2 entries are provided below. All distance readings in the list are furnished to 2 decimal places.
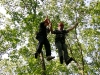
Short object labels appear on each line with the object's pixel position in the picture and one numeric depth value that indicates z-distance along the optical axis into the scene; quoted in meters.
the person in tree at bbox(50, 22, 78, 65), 10.29
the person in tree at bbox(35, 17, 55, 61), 10.42
